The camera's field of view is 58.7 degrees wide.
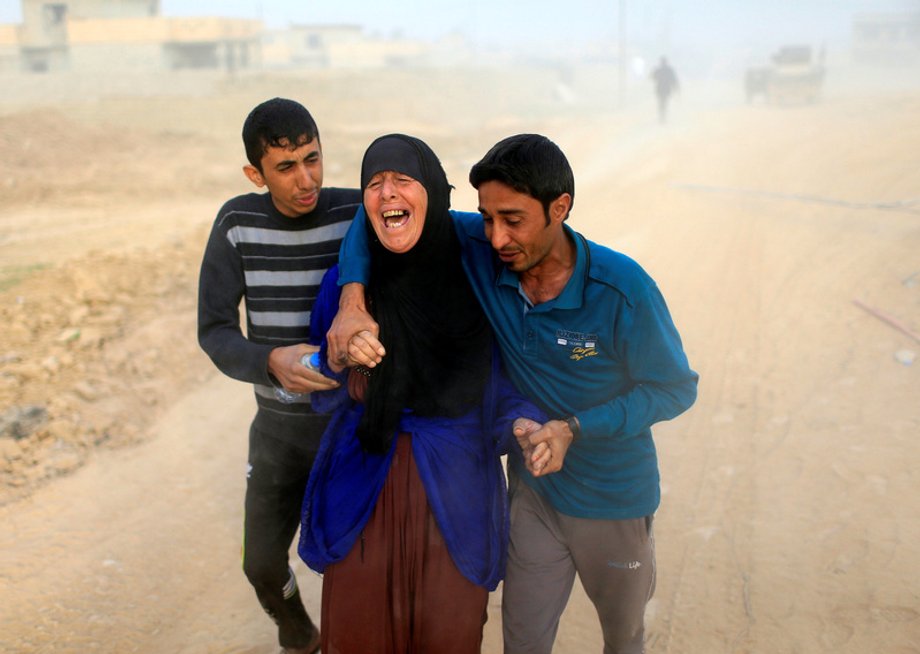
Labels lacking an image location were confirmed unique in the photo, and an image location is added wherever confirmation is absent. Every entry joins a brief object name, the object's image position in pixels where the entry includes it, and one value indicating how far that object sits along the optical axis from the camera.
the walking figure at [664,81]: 23.77
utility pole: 36.24
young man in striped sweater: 2.82
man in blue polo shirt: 2.31
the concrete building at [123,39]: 33.00
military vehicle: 25.92
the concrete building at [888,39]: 42.91
